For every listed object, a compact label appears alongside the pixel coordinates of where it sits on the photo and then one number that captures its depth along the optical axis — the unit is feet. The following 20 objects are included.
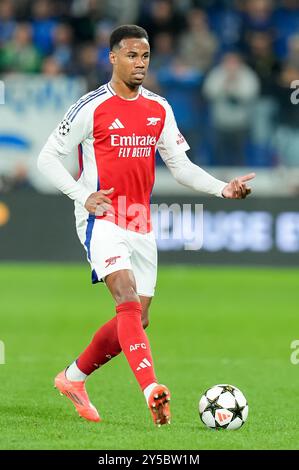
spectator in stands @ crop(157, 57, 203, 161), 55.47
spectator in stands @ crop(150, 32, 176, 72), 61.52
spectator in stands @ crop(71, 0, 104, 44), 64.54
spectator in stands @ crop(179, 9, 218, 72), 61.82
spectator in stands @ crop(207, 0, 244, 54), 63.82
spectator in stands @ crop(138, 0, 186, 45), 64.03
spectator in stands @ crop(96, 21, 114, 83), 57.31
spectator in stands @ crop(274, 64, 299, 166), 56.08
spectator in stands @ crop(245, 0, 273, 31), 63.75
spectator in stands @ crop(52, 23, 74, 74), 61.62
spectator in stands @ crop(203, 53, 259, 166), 56.13
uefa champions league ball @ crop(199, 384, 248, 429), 22.20
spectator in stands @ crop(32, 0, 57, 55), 64.03
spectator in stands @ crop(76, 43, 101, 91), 57.47
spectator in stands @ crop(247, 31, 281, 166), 56.24
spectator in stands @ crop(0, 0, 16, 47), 64.23
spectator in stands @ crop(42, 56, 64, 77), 59.11
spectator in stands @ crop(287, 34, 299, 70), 59.94
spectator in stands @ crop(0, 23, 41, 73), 60.75
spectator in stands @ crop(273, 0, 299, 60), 65.05
